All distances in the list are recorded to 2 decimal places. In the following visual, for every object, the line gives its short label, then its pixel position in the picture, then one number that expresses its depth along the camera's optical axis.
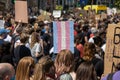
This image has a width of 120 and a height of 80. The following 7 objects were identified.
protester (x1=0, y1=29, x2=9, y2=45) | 10.25
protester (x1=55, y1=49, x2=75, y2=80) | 5.70
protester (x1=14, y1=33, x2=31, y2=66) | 8.94
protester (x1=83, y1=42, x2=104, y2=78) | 7.09
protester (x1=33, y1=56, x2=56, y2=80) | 4.97
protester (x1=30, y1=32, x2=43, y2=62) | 9.65
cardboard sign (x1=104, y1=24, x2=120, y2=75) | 6.95
